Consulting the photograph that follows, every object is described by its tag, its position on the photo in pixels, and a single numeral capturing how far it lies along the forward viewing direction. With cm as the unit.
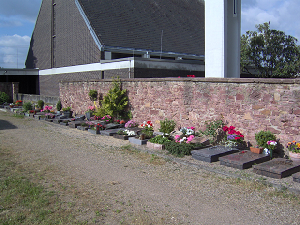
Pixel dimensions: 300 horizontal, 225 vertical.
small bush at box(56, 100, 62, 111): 1906
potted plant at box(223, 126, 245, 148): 823
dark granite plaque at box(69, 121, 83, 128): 1384
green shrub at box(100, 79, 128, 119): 1300
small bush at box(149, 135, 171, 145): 924
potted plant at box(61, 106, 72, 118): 1692
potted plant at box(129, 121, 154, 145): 991
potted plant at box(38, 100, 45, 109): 2100
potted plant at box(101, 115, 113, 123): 1353
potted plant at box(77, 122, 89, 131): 1314
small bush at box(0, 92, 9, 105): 2552
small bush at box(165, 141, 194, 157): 812
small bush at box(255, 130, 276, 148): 764
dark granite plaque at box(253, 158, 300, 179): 605
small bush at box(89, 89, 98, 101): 1507
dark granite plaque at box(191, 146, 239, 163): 745
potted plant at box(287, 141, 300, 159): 694
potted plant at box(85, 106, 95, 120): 1509
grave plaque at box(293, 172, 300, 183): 571
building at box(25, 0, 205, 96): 1851
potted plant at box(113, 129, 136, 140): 1084
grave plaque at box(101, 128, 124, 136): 1163
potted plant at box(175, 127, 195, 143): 895
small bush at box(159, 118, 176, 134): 1018
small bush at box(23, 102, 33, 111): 1984
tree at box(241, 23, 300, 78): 1650
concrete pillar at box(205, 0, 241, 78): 1219
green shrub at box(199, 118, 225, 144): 896
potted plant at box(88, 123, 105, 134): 1222
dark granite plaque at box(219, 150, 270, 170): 680
